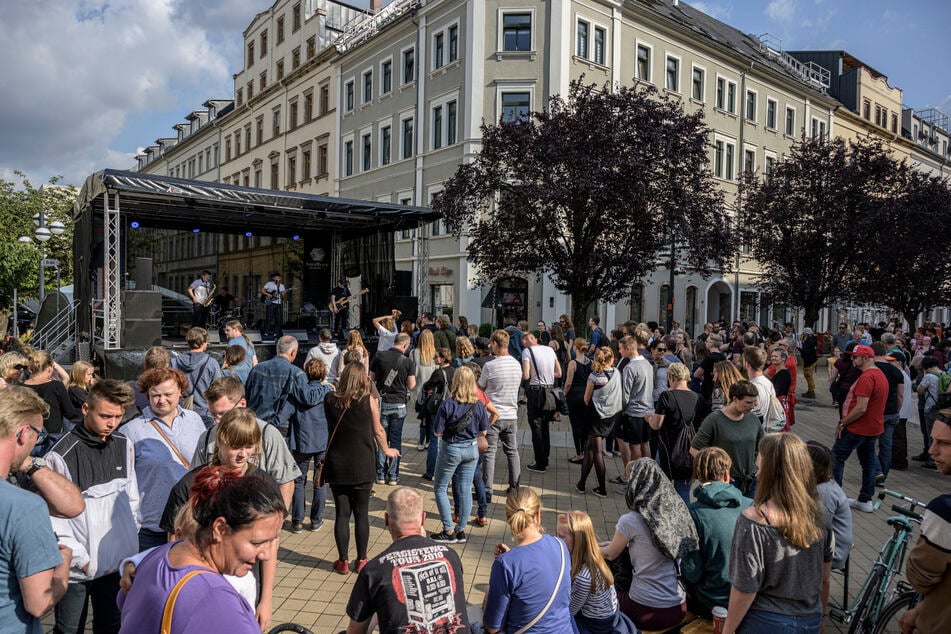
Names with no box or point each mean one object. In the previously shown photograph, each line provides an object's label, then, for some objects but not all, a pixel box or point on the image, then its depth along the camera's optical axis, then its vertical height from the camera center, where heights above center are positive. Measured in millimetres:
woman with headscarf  3539 -1420
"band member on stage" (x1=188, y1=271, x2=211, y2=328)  16344 -241
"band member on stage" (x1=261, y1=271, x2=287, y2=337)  18047 -527
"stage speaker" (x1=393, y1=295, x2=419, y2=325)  18172 -463
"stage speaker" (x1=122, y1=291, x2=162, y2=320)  12430 -363
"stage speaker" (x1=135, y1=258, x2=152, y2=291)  14437 +279
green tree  23750 +2236
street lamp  19245 +1594
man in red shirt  6605 -1326
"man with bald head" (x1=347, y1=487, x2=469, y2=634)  2641 -1287
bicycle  3732 -1793
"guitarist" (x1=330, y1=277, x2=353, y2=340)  18520 -610
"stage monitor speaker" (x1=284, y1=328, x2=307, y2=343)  17250 -1268
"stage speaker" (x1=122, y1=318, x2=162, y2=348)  12438 -937
